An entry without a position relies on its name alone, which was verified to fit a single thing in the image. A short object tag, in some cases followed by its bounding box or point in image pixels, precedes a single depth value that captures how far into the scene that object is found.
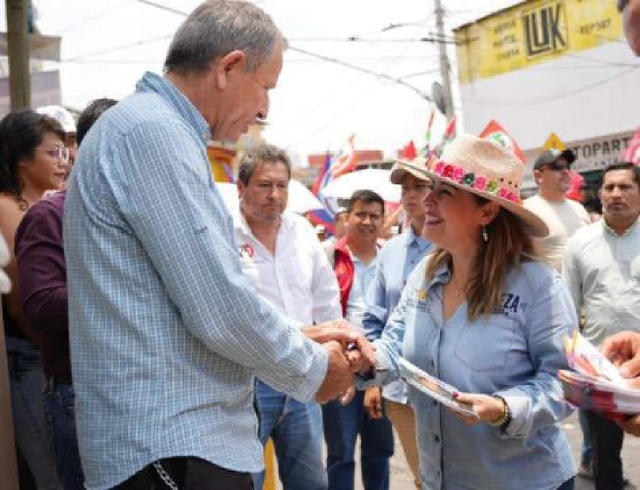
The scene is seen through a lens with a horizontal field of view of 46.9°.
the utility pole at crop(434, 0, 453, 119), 19.91
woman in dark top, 2.83
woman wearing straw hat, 2.45
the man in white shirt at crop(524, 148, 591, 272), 6.51
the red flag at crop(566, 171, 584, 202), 10.09
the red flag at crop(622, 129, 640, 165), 7.60
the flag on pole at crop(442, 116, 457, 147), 14.43
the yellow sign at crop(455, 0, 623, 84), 19.55
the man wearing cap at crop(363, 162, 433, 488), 3.99
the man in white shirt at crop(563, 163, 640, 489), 4.79
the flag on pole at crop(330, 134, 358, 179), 13.02
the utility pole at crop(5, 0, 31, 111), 7.24
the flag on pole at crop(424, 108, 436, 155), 14.28
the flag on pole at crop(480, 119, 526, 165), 7.65
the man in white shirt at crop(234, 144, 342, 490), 3.72
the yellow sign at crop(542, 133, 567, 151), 11.70
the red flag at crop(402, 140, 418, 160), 12.08
